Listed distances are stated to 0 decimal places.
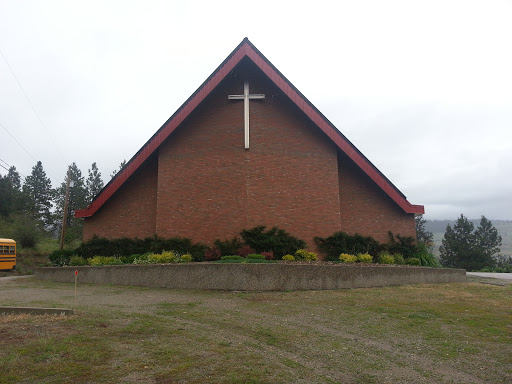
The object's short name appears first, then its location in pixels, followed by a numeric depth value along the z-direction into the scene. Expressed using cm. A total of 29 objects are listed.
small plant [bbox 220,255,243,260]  1486
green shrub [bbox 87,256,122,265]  1728
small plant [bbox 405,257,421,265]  1739
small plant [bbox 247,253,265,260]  1482
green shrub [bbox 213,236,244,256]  1739
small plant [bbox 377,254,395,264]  1678
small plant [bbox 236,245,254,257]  1669
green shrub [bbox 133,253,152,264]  1606
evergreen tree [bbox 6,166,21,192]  7498
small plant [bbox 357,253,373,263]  1630
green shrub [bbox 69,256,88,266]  1827
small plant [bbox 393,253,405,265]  1755
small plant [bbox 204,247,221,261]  1715
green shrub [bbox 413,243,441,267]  1872
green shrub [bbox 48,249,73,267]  1953
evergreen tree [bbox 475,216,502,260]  5991
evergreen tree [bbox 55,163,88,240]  5788
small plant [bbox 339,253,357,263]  1598
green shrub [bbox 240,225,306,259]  1717
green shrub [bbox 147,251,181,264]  1588
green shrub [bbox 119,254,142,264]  1699
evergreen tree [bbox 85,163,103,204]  6098
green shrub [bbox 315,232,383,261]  1775
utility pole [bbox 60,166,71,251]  2997
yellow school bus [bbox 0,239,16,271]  2798
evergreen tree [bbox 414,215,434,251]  5394
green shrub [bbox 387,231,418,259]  1919
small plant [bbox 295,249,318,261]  1661
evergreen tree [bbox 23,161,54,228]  6281
